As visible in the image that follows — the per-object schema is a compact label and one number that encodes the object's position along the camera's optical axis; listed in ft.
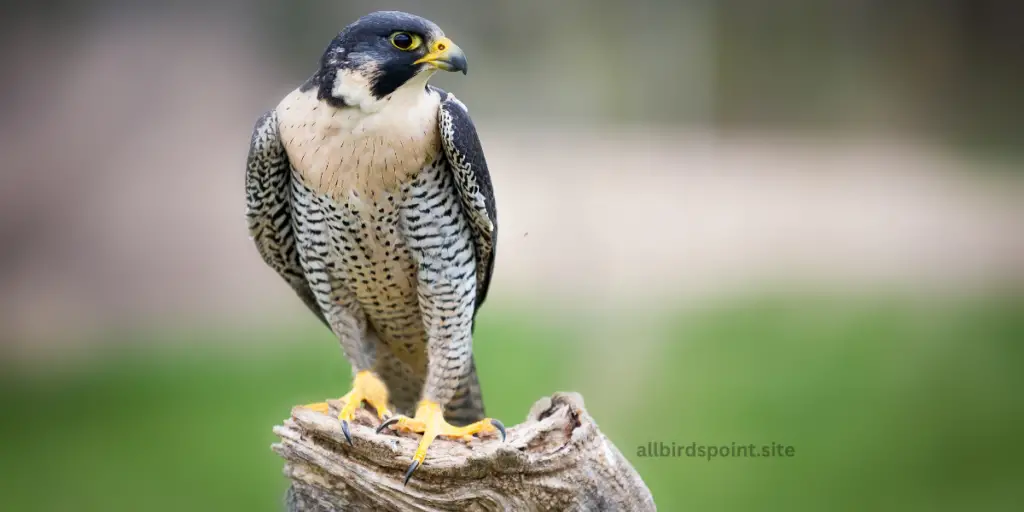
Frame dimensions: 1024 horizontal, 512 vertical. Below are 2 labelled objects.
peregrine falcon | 24.09
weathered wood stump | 24.04
